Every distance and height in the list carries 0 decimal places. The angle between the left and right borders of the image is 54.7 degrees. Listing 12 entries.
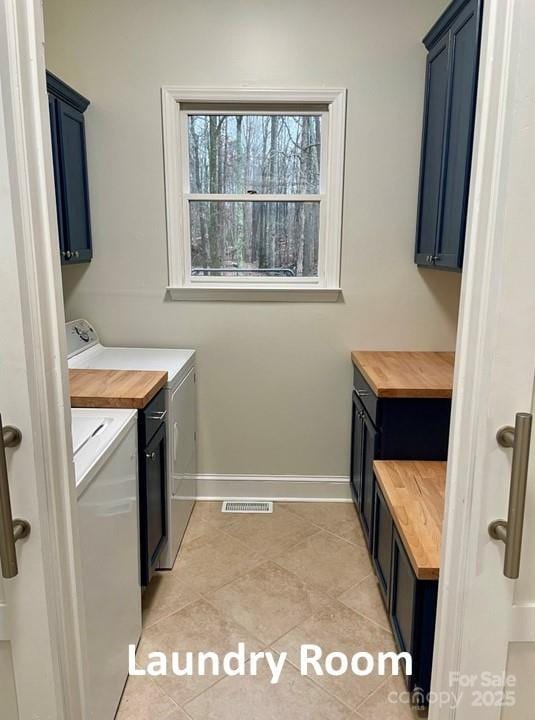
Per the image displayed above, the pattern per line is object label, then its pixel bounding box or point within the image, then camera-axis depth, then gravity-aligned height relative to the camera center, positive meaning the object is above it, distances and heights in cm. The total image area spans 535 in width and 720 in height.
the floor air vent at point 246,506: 302 -152
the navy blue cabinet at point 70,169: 238 +35
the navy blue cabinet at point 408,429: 227 -80
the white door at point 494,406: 86 -29
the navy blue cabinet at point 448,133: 203 +48
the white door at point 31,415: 87 -31
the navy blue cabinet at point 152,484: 202 -98
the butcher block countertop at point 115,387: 196 -58
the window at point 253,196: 279 +25
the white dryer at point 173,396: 243 -77
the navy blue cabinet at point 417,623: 157 -118
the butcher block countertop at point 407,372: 223 -61
